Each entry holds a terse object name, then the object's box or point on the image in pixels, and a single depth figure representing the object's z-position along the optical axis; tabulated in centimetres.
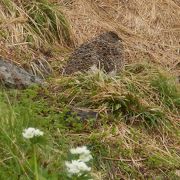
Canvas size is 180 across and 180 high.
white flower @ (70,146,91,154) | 480
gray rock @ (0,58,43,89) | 855
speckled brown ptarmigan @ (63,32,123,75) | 973
